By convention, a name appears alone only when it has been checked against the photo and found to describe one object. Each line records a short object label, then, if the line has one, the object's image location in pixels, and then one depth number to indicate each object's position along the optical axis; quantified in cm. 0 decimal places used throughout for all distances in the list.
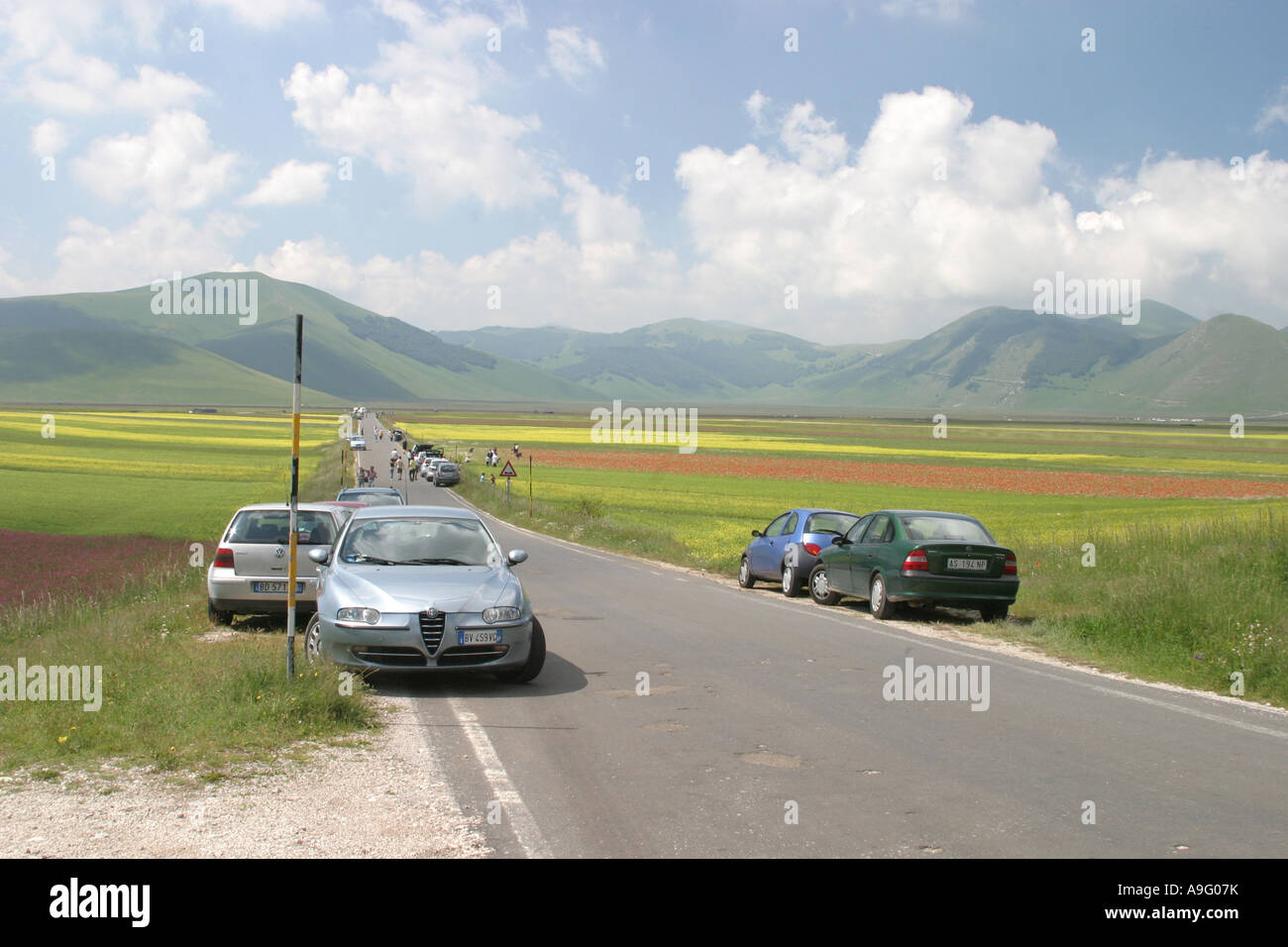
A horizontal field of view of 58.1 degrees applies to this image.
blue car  1959
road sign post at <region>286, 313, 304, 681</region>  909
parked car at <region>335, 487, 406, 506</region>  2480
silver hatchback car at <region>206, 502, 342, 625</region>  1392
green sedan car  1555
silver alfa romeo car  1010
